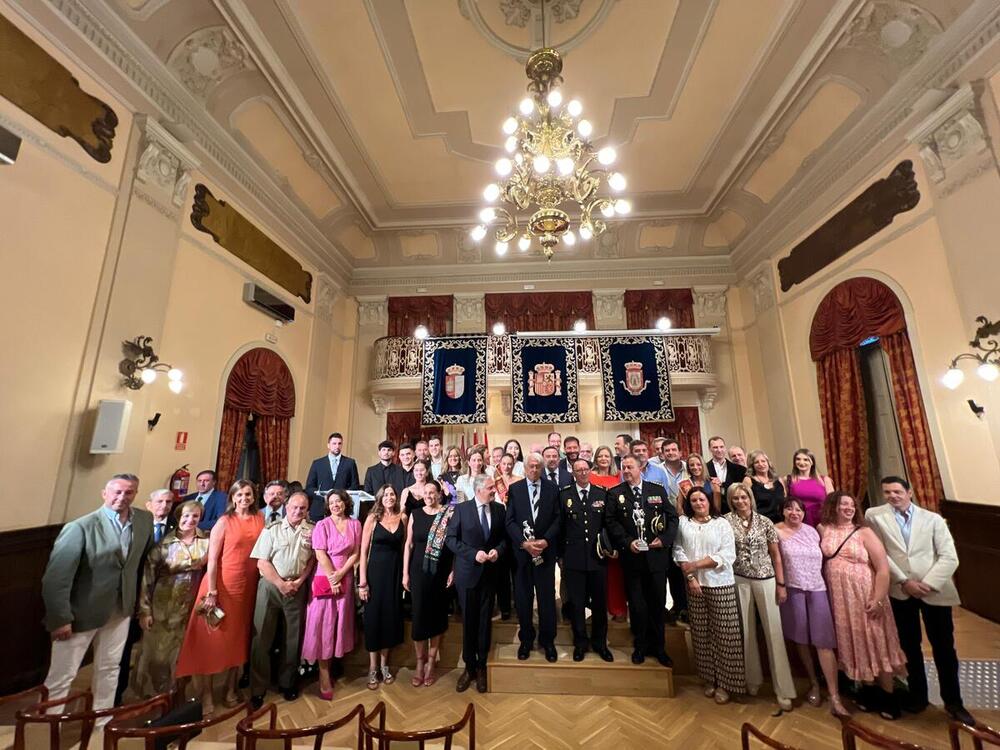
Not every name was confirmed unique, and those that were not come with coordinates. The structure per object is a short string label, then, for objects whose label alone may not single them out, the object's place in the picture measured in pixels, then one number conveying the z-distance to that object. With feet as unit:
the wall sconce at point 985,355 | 11.59
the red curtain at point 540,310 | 27.07
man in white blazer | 8.23
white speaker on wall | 11.18
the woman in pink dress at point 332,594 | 9.48
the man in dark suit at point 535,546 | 9.95
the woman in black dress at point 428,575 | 9.78
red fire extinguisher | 14.14
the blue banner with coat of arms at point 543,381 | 24.13
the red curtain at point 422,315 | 27.50
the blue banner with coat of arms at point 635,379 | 23.93
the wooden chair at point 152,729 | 4.28
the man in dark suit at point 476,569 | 9.66
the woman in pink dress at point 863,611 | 8.34
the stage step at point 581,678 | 9.37
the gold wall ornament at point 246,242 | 16.03
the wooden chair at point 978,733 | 4.10
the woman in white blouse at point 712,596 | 8.95
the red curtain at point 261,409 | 17.04
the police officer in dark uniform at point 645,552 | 9.73
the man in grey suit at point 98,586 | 7.73
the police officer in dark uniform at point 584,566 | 9.99
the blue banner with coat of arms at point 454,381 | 24.45
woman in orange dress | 8.72
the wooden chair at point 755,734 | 4.03
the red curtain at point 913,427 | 13.89
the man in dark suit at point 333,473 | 15.79
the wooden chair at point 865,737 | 3.81
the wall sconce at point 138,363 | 12.41
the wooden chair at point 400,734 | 4.59
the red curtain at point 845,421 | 17.15
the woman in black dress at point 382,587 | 9.91
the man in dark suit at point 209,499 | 12.90
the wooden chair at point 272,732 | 4.39
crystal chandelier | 11.44
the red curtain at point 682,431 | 24.73
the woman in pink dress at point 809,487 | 11.34
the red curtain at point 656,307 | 26.50
